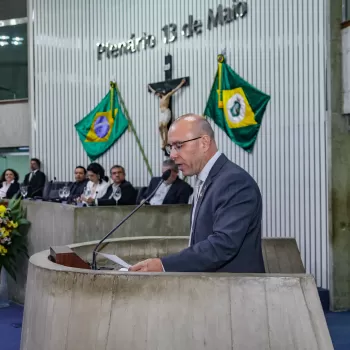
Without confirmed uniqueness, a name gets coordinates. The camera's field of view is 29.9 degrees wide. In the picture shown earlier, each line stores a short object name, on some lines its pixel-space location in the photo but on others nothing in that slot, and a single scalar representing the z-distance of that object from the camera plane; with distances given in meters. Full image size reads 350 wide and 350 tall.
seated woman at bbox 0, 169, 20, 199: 9.78
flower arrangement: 5.68
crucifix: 8.53
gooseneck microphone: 2.87
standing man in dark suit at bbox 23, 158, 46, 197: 10.53
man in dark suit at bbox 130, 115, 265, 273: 2.05
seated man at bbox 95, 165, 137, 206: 6.28
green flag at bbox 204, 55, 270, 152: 7.00
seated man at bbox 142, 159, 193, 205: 6.56
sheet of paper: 2.13
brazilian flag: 9.54
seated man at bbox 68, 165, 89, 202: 8.83
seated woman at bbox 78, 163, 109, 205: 7.82
